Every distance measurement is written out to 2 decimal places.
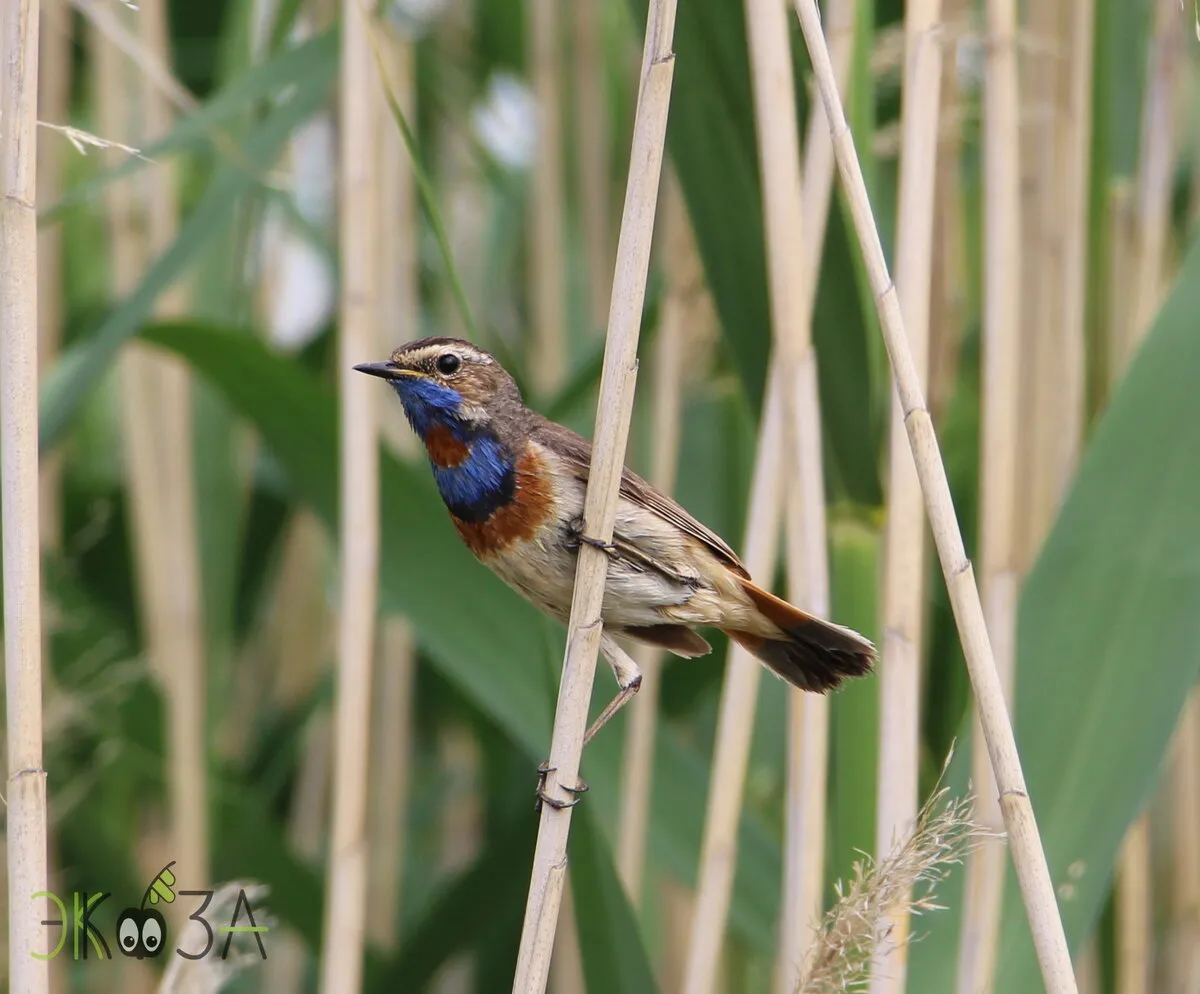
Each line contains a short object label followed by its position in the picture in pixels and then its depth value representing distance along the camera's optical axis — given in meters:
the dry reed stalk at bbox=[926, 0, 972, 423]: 4.63
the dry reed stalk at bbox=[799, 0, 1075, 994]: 2.98
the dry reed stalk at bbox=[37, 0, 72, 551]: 6.41
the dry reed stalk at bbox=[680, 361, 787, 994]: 4.16
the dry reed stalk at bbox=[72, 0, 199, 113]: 3.97
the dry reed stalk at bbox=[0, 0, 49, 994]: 2.97
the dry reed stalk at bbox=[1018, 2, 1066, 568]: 5.11
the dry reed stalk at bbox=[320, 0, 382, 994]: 4.25
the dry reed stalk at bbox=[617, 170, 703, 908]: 5.24
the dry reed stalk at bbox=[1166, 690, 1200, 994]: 5.48
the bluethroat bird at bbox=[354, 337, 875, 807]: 3.99
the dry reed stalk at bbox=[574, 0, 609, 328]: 6.68
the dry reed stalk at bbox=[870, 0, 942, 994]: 3.76
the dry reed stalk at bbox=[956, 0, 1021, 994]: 3.88
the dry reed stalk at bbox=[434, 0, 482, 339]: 7.73
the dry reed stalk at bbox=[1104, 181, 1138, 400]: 5.40
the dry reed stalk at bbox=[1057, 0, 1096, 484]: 4.82
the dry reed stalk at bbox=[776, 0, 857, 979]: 3.89
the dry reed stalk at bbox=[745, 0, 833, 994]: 3.71
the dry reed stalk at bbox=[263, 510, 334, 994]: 7.38
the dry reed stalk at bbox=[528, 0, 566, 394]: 6.39
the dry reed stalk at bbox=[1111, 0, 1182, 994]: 5.06
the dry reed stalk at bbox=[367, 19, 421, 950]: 6.39
